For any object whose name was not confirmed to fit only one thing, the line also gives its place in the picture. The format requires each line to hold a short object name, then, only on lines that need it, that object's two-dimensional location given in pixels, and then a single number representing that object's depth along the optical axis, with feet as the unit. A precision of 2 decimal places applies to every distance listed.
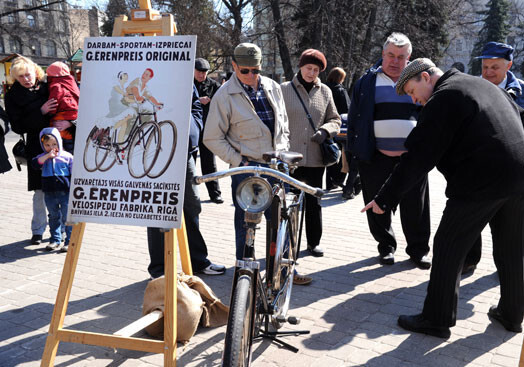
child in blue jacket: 17.62
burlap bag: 11.08
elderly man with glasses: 13.29
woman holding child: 17.81
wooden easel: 9.48
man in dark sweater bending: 10.09
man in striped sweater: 15.23
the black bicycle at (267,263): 8.11
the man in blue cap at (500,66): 15.02
